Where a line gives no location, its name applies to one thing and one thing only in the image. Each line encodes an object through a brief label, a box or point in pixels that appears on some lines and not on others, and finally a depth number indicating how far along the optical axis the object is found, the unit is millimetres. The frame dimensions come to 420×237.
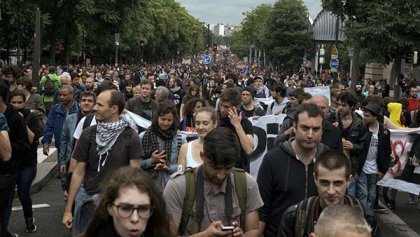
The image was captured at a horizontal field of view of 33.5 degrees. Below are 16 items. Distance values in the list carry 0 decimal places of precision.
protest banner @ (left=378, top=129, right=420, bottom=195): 10047
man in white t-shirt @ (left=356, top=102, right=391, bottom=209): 8531
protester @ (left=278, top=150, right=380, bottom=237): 3643
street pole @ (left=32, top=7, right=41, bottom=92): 16594
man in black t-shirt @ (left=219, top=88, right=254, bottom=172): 5918
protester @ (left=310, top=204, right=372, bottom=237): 2756
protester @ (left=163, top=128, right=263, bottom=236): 3793
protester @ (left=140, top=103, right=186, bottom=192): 6277
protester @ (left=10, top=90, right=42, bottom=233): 7430
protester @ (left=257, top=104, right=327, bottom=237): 4402
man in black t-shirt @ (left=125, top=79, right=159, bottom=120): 9938
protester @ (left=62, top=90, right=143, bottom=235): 5625
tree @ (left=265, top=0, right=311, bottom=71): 61062
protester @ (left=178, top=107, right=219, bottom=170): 5176
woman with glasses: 3037
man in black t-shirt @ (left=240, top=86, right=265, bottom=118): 9867
